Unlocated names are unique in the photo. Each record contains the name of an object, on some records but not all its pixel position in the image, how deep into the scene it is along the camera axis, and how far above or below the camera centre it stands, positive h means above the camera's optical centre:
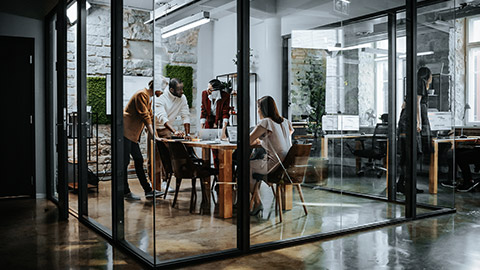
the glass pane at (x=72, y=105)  4.96 +0.20
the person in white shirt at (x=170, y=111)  3.36 +0.09
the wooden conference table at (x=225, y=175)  3.65 -0.42
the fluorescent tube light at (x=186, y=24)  3.31 +0.73
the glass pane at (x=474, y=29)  8.32 +1.66
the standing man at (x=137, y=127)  3.45 -0.03
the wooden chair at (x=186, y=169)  3.47 -0.36
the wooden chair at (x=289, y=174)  3.82 -0.43
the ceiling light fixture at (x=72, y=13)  4.93 +1.19
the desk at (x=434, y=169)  5.30 -0.54
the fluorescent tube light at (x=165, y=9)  3.31 +0.81
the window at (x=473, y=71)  8.34 +0.92
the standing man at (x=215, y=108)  3.52 +0.11
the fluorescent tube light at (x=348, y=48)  4.24 +0.71
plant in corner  3.93 +0.30
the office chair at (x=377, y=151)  4.74 -0.31
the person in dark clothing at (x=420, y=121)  5.10 +0.01
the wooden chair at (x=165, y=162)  3.44 -0.30
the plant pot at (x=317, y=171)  4.04 -0.43
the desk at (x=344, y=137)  4.18 -0.15
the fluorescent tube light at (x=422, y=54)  5.08 +0.76
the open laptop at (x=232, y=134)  3.67 -0.09
